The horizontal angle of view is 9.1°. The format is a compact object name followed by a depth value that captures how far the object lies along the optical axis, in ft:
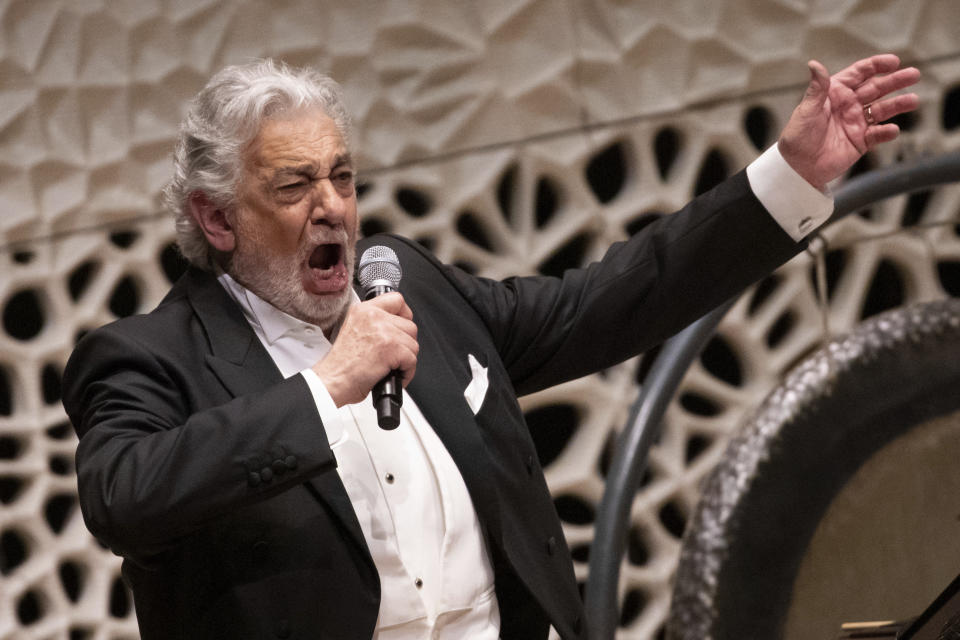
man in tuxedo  23.80
